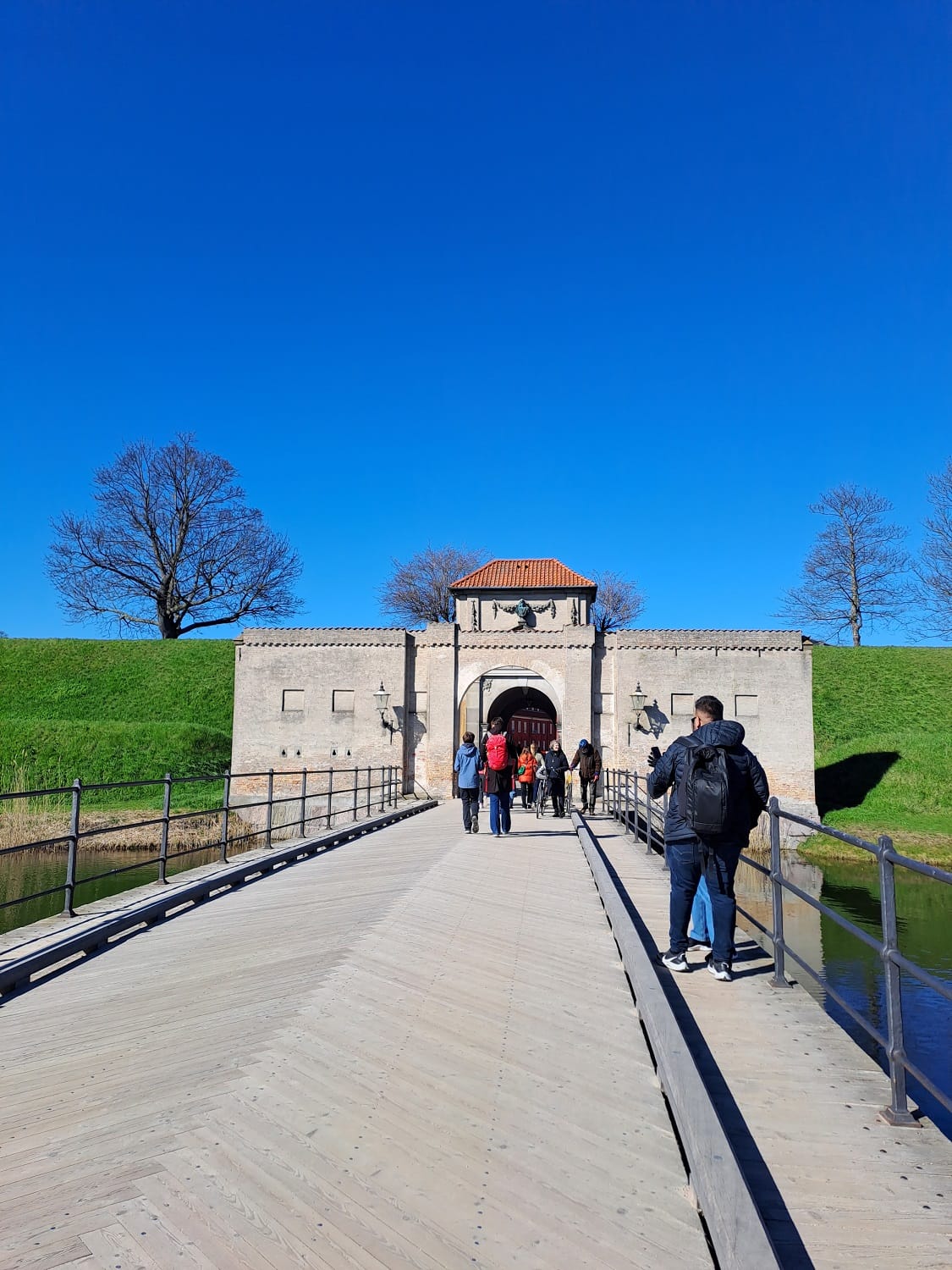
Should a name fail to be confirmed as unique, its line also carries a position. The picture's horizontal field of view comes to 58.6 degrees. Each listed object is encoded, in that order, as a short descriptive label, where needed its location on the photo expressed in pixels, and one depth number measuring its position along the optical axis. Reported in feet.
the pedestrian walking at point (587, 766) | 57.21
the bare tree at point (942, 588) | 109.19
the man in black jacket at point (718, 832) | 16.34
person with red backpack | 44.47
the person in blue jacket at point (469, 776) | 44.83
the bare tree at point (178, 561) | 134.51
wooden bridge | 7.95
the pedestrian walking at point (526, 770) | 60.75
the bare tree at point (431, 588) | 175.52
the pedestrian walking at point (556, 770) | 53.83
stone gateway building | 85.15
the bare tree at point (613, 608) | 184.75
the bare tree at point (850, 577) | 133.80
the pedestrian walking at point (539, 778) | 64.54
